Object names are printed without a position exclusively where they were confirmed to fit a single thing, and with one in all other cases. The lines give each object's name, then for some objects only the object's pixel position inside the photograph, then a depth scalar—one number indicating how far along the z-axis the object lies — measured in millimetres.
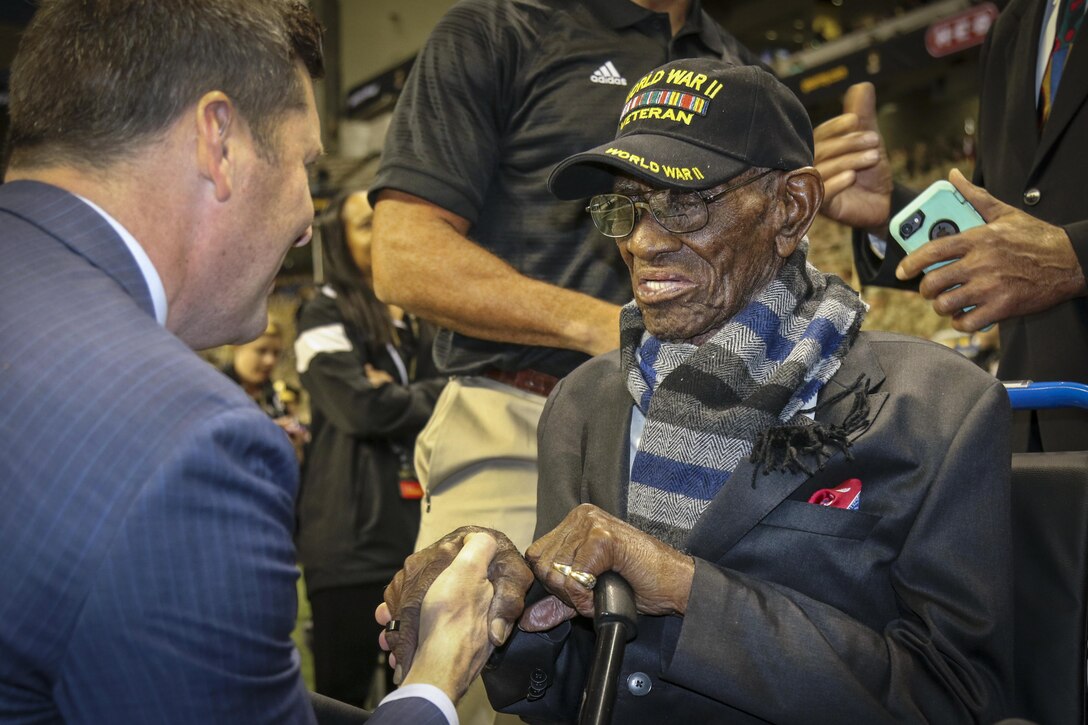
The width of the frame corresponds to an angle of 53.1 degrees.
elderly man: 1684
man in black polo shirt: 2480
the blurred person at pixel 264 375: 6270
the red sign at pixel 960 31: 8281
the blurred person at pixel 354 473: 4172
